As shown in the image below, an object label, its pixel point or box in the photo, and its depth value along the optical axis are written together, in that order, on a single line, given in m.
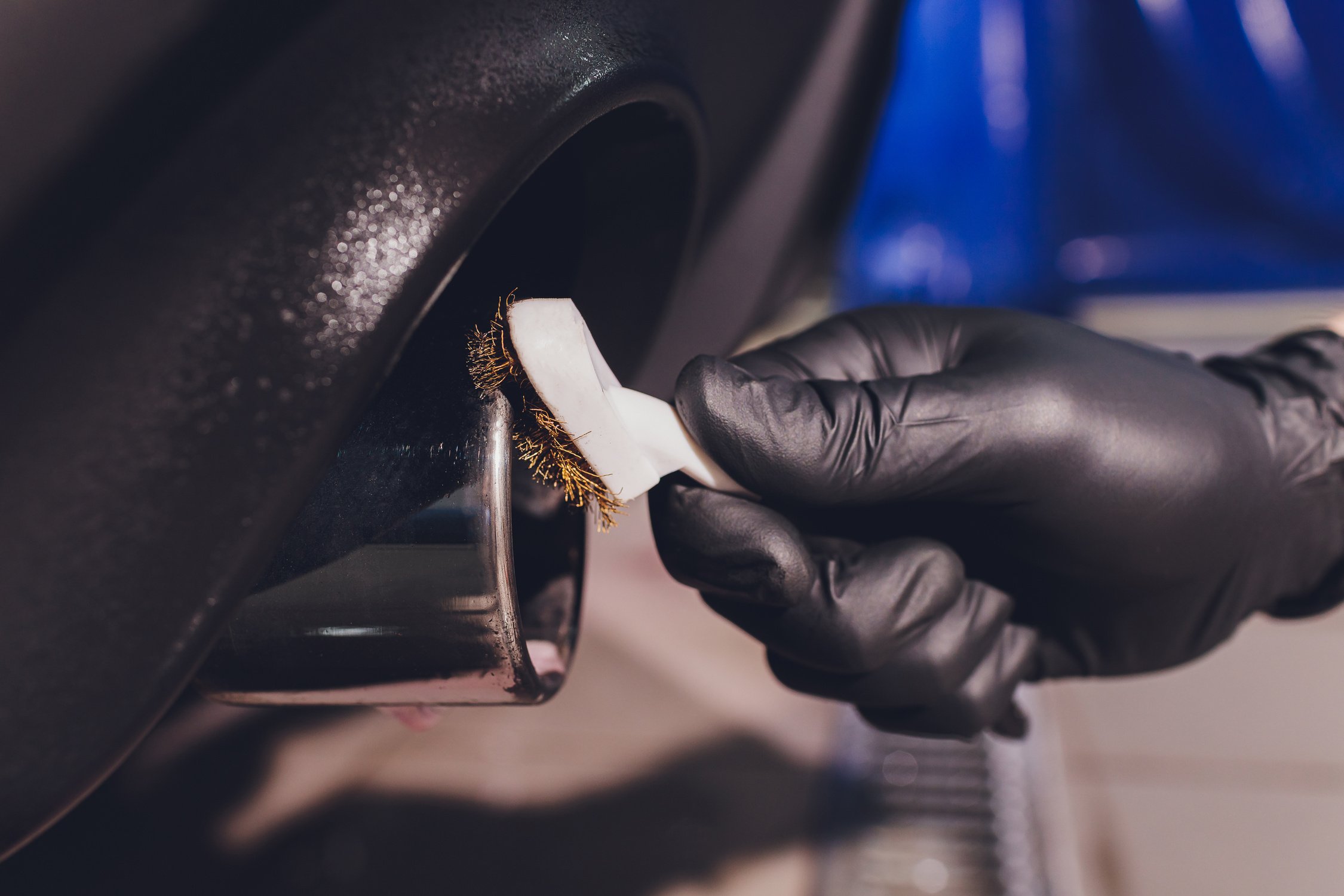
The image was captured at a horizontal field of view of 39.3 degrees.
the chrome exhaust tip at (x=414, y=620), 0.34
